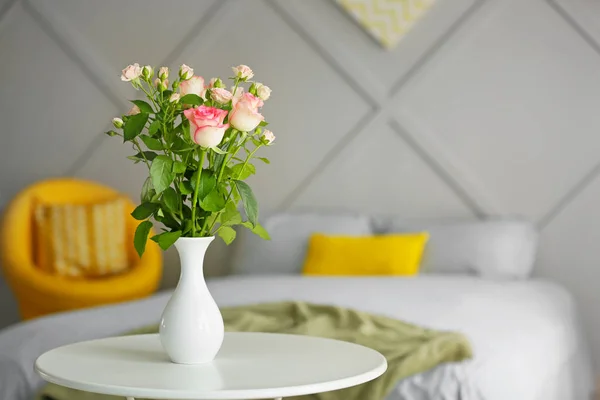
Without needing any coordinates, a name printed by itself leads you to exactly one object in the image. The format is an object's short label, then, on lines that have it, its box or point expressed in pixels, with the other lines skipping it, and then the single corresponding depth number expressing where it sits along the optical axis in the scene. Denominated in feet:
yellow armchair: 15.05
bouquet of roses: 7.68
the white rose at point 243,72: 7.87
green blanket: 9.05
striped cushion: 15.88
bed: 9.79
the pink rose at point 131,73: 7.74
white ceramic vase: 7.76
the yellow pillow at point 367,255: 14.08
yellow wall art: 15.76
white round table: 7.14
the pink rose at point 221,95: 7.73
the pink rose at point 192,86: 7.79
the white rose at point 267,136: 7.86
